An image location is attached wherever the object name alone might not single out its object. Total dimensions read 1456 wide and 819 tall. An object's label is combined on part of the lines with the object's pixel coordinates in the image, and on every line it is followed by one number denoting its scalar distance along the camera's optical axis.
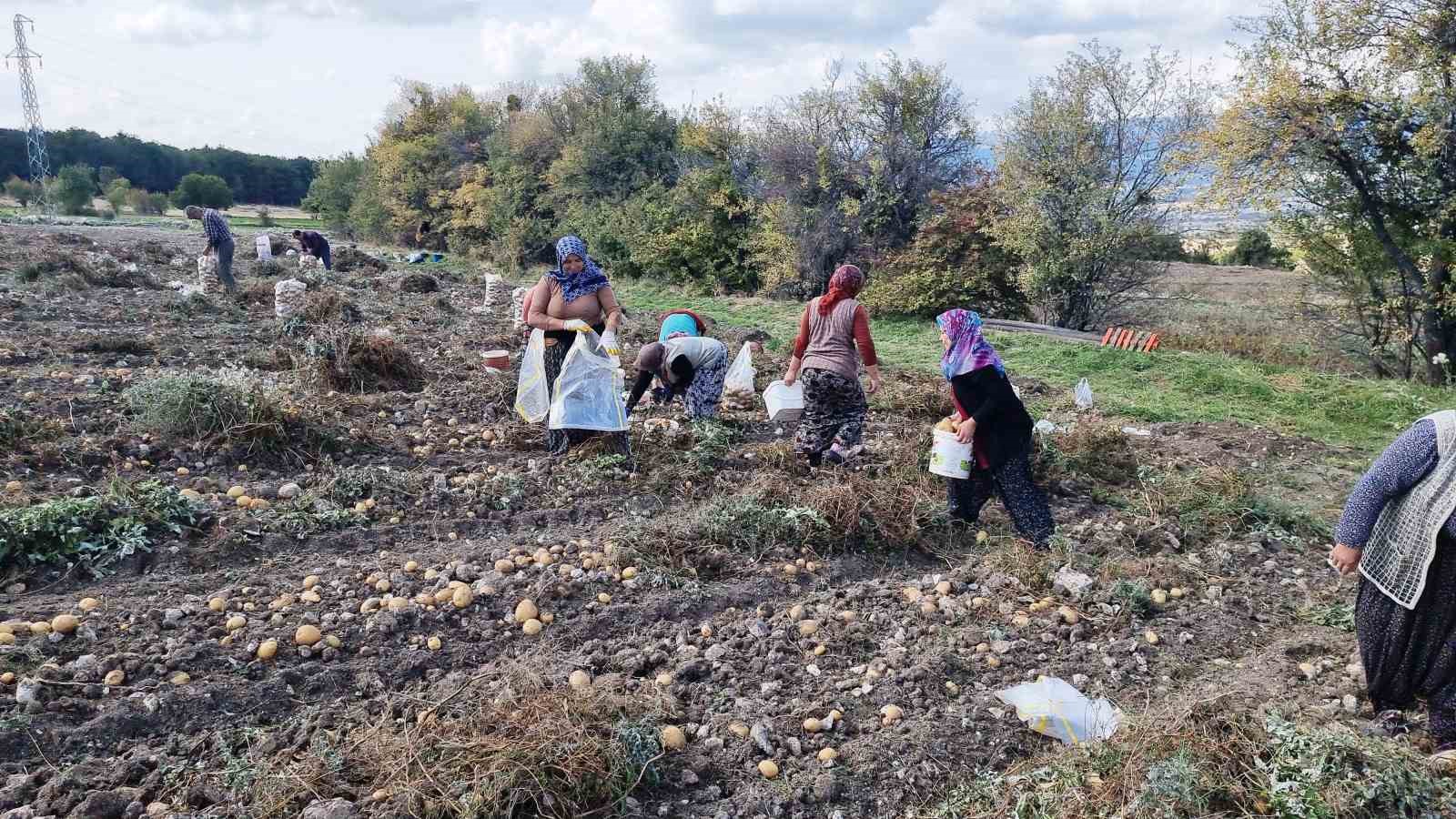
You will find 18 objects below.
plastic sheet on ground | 2.85
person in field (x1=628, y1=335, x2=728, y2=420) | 6.00
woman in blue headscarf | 5.34
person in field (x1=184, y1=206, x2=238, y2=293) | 11.88
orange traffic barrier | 10.41
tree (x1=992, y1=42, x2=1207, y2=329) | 11.78
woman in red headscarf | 5.17
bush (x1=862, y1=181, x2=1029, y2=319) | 13.58
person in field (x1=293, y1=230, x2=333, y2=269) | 16.36
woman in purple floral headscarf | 4.18
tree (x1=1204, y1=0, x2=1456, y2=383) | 8.95
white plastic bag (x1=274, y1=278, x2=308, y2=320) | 10.14
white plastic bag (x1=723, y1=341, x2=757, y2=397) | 6.98
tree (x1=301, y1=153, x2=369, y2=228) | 40.50
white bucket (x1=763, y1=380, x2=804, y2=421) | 5.82
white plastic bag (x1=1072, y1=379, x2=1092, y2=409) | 7.34
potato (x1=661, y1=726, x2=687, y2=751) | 2.77
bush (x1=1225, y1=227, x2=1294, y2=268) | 22.24
